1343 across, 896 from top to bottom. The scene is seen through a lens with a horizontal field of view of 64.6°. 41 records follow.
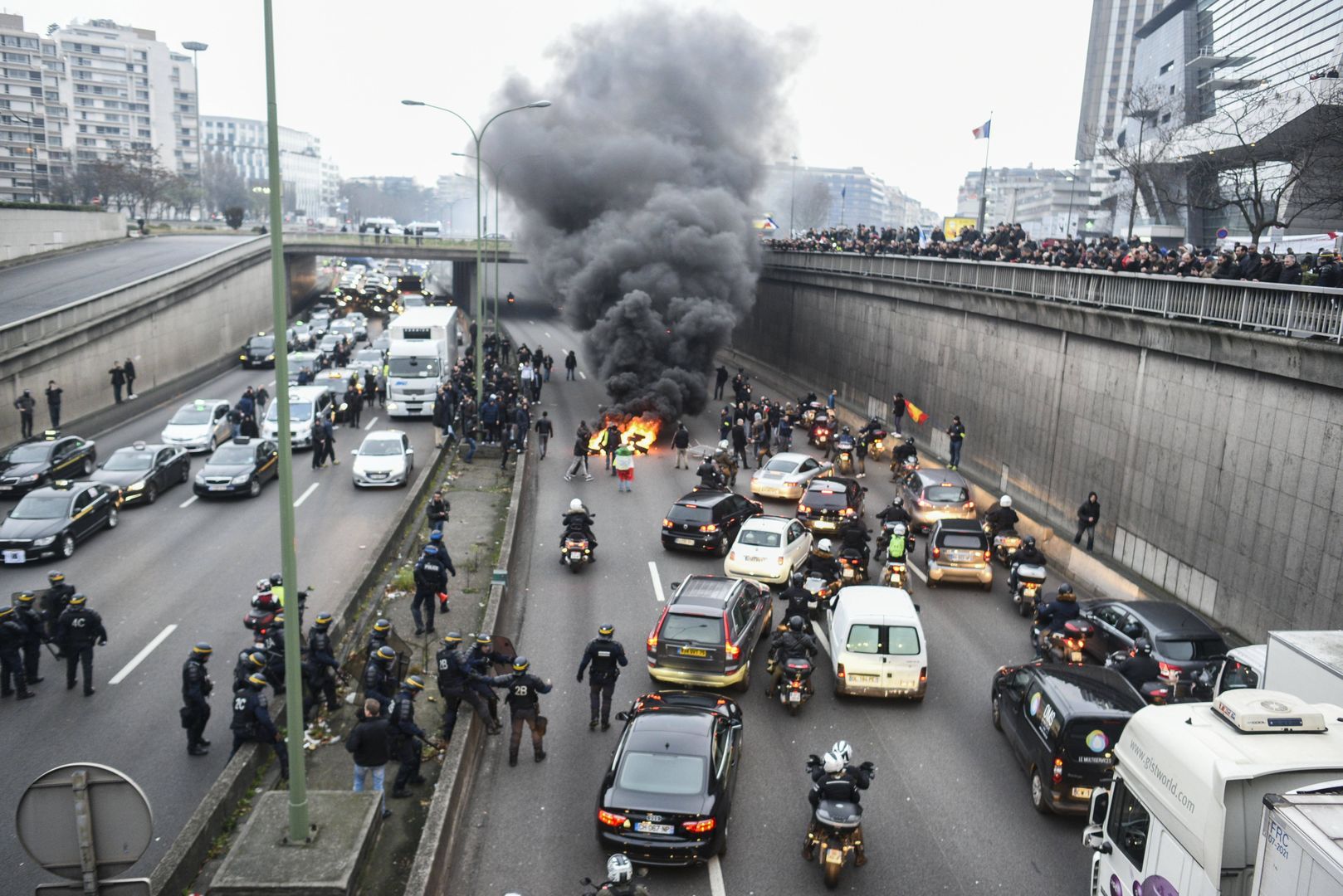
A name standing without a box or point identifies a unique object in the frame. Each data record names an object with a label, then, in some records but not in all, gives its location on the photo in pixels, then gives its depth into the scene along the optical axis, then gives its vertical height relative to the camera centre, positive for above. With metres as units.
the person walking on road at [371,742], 10.50 -4.92
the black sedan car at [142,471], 24.17 -5.62
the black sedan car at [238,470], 24.97 -5.66
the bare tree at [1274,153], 23.39 +3.55
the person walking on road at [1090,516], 20.59 -4.83
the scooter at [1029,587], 17.89 -5.43
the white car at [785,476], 25.98 -5.47
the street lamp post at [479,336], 30.20 -2.77
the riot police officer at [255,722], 11.45 -5.22
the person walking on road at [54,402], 30.14 -4.99
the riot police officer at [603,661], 12.77 -4.94
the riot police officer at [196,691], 11.85 -5.09
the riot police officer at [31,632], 13.84 -5.27
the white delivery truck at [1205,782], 6.71 -3.40
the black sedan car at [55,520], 19.45 -5.60
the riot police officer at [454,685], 12.30 -5.09
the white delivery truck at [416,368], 36.12 -4.44
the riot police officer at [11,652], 13.48 -5.42
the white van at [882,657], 13.87 -5.17
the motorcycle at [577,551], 19.64 -5.59
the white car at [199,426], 29.75 -5.55
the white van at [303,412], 30.64 -5.23
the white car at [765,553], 18.80 -5.30
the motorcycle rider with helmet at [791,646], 13.72 -5.04
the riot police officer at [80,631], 13.57 -5.13
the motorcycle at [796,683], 13.52 -5.40
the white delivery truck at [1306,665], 9.79 -3.71
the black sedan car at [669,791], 9.74 -5.02
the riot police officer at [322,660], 12.82 -5.08
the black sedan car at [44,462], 24.33 -5.61
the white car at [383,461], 26.48 -5.59
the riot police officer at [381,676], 11.51 -4.71
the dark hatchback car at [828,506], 22.58 -5.32
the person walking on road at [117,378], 35.59 -5.06
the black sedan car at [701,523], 20.94 -5.40
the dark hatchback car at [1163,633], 13.96 -4.93
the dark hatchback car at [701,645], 13.81 -5.10
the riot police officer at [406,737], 11.01 -5.18
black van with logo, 10.76 -4.79
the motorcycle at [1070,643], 14.94 -5.31
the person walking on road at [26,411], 29.05 -5.08
